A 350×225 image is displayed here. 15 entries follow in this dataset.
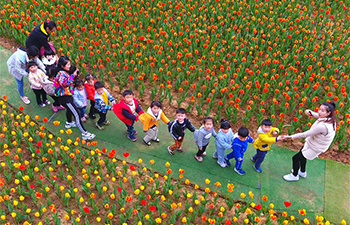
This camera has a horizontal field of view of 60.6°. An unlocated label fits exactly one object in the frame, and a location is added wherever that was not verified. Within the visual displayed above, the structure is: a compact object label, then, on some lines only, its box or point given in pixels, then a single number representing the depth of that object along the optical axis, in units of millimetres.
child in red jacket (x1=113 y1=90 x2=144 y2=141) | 4270
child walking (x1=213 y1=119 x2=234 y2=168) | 3980
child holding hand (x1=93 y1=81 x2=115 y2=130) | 4418
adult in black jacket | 5105
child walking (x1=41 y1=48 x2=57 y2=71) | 4979
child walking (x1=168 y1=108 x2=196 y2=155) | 4066
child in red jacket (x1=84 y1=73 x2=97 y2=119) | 4546
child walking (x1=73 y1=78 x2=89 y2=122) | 4420
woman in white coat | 3564
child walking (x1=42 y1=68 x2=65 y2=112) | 4509
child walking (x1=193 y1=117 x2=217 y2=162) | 3992
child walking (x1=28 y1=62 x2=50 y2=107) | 4543
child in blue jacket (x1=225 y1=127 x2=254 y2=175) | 3904
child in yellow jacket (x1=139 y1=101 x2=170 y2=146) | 4164
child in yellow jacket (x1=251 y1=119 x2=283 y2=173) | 3895
